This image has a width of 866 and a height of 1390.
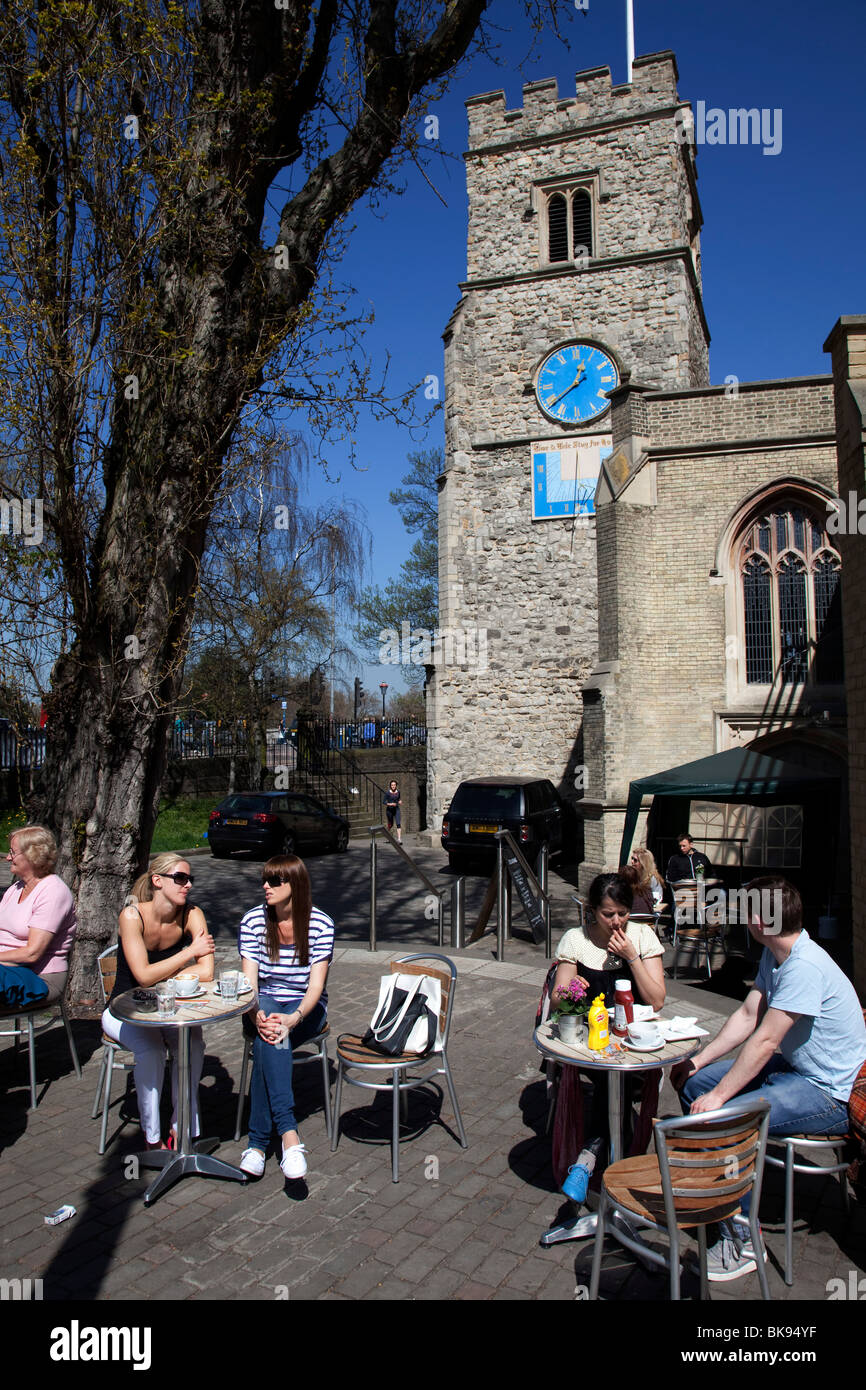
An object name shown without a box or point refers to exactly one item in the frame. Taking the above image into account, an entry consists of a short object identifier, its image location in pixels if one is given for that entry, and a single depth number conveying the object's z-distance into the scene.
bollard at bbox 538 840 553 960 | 10.07
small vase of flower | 4.11
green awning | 10.85
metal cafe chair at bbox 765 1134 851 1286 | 3.72
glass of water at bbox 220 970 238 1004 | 4.57
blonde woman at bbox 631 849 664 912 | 9.90
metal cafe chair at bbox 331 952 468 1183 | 4.50
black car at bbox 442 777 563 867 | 15.47
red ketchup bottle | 4.22
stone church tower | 19.91
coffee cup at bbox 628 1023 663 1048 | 4.05
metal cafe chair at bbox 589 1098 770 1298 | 3.05
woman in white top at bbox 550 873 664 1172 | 4.26
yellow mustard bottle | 4.05
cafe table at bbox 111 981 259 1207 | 4.25
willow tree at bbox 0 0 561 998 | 6.84
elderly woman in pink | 5.49
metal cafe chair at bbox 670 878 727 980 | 9.20
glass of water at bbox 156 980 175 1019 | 4.43
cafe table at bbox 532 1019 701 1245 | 3.80
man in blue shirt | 3.79
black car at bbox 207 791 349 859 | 17.69
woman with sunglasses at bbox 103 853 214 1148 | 4.63
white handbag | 4.70
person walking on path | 22.02
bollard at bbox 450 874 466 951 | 9.47
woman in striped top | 4.46
